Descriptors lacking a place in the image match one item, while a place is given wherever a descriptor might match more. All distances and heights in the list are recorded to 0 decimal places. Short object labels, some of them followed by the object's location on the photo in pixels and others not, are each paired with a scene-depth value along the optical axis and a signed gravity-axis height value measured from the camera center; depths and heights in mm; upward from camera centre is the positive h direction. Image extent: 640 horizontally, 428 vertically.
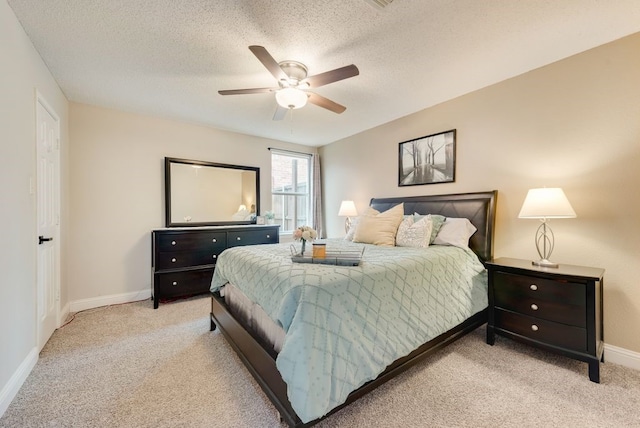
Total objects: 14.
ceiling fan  1863 +1048
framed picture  3061 +675
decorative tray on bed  1686 -313
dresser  3181 -562
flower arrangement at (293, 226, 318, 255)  1948 -163
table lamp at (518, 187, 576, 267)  1962 +38
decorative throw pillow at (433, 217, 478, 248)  2594 -215
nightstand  1786 -742
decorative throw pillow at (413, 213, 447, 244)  2719 -118
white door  2162 -28
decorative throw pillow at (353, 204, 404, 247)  2783 -173
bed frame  1426 -896
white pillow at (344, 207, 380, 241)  3150 -186
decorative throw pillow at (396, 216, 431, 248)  2576 -220
